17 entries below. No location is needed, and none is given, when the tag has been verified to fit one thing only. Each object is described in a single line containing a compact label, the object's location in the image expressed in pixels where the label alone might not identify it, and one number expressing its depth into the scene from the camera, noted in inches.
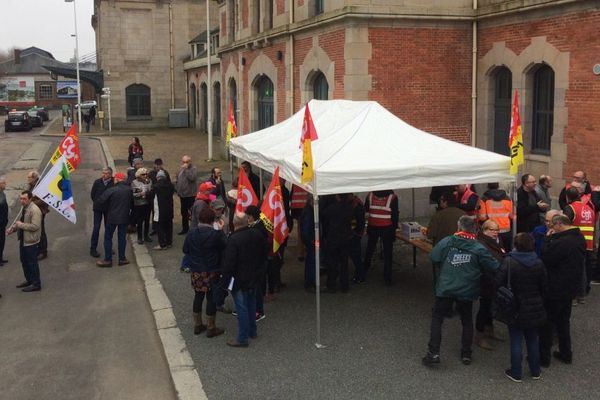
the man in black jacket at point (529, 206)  398.0
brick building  530.3
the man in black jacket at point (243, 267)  303.0
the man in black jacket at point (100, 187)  481.1
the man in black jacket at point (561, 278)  277.4
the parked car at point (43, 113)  2440.0
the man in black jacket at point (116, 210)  458.6
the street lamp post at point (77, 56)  1836.4
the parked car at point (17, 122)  2009.1
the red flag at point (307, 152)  305.9
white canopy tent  325.4
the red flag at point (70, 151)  453.7
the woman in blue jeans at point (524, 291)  260.5
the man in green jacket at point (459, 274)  275.6
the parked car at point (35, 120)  2207.2
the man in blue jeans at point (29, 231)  391.2
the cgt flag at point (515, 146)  340.8
